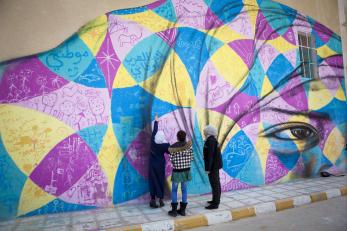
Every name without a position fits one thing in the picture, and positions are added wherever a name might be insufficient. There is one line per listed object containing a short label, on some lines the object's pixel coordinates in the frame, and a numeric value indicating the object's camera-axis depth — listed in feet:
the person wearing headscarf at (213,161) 18.19
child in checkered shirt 17.21
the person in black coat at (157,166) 18.85
